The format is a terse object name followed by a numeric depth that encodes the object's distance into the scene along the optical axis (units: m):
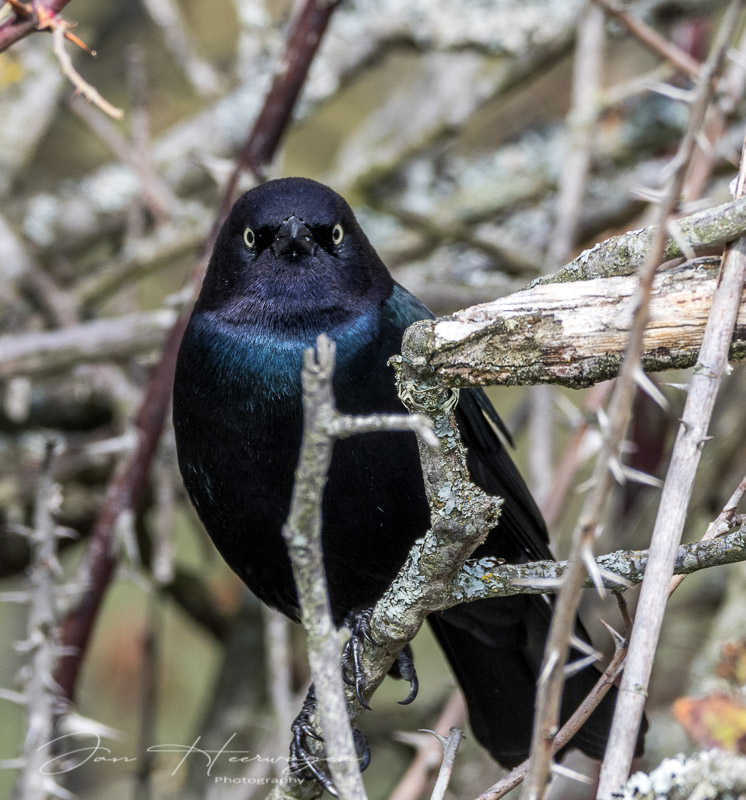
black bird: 5.29
